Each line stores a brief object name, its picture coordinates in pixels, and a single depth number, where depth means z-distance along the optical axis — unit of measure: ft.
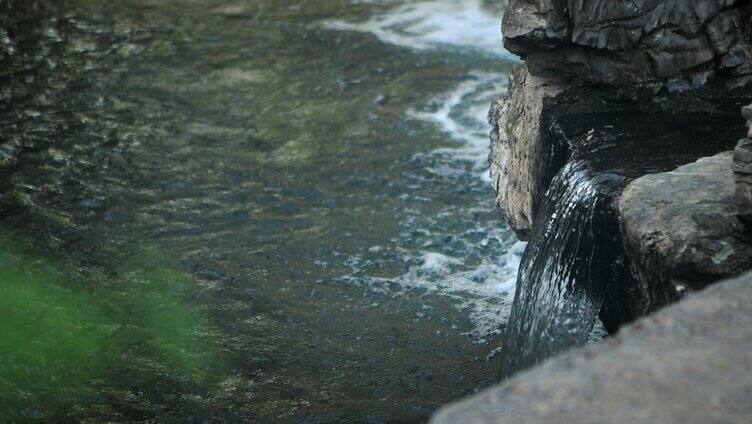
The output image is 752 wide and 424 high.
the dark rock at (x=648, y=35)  13.64
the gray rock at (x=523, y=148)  14.48
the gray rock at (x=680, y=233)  9.88
